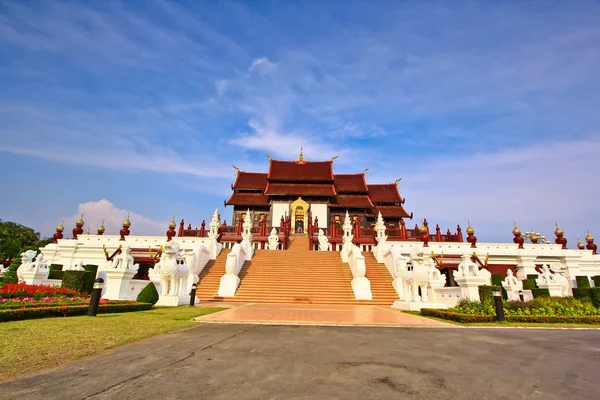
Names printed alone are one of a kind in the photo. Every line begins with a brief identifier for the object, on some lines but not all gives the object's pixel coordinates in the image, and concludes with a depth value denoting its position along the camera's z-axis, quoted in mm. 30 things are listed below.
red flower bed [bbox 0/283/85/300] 8545
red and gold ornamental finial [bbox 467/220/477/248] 22688
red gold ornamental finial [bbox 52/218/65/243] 22184
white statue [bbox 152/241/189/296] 11195
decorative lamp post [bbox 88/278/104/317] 7223
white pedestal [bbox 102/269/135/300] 10426
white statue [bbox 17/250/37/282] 12852
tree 24516
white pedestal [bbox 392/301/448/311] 11115
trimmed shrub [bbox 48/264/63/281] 14328
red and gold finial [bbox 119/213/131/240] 22239
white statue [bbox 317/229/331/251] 23291
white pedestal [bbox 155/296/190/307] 10930
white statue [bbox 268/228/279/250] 23328
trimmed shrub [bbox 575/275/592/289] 15395
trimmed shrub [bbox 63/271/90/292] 11861
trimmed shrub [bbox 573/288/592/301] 11524
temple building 33688
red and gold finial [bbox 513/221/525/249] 21539
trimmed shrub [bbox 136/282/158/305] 10033
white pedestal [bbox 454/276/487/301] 10273
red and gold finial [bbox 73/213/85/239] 23250
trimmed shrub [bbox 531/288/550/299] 12041
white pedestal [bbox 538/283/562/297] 12258
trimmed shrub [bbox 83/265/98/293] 12109
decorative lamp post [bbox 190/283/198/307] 10891
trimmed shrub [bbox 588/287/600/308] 11289
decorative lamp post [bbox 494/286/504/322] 7711
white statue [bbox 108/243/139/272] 10555
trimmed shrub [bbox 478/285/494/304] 10009
